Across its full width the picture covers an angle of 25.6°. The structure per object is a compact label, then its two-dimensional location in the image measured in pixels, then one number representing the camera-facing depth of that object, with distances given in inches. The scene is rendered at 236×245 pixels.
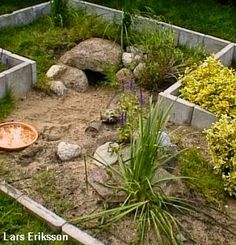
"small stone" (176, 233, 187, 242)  134.8
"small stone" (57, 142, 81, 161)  161.5
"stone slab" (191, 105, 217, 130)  180.6
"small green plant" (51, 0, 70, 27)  246.7
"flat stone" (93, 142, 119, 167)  152.9
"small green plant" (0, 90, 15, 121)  188.7
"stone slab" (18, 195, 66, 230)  135.9
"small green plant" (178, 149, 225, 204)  152.7
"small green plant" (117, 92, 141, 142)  162.6
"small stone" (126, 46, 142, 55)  222.8
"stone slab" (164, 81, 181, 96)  192.9
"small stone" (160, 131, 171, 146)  154.3
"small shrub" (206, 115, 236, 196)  150.4
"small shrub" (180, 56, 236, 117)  179.0
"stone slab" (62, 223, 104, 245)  131.4
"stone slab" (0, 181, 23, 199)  144.8
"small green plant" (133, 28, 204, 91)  208.5
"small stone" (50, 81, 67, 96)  207.2
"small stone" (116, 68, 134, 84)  215.2
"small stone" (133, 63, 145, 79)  210.8
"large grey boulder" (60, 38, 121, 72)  221.1
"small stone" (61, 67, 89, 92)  213.8
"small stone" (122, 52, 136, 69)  218.1
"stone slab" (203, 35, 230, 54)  240.8
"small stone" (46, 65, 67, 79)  214.7
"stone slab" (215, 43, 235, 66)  226.1
